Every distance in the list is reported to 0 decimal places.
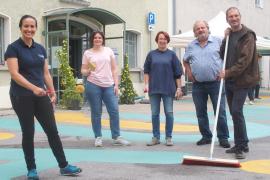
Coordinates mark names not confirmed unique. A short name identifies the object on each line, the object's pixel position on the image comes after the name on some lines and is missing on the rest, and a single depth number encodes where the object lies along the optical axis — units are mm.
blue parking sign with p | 25406
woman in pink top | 9984
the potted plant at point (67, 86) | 18270
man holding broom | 8698
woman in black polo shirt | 6934
